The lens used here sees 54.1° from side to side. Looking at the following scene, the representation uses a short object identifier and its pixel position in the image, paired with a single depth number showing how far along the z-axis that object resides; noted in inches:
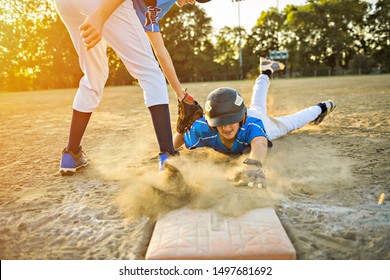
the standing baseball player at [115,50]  73.7
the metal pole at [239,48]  1476.4
